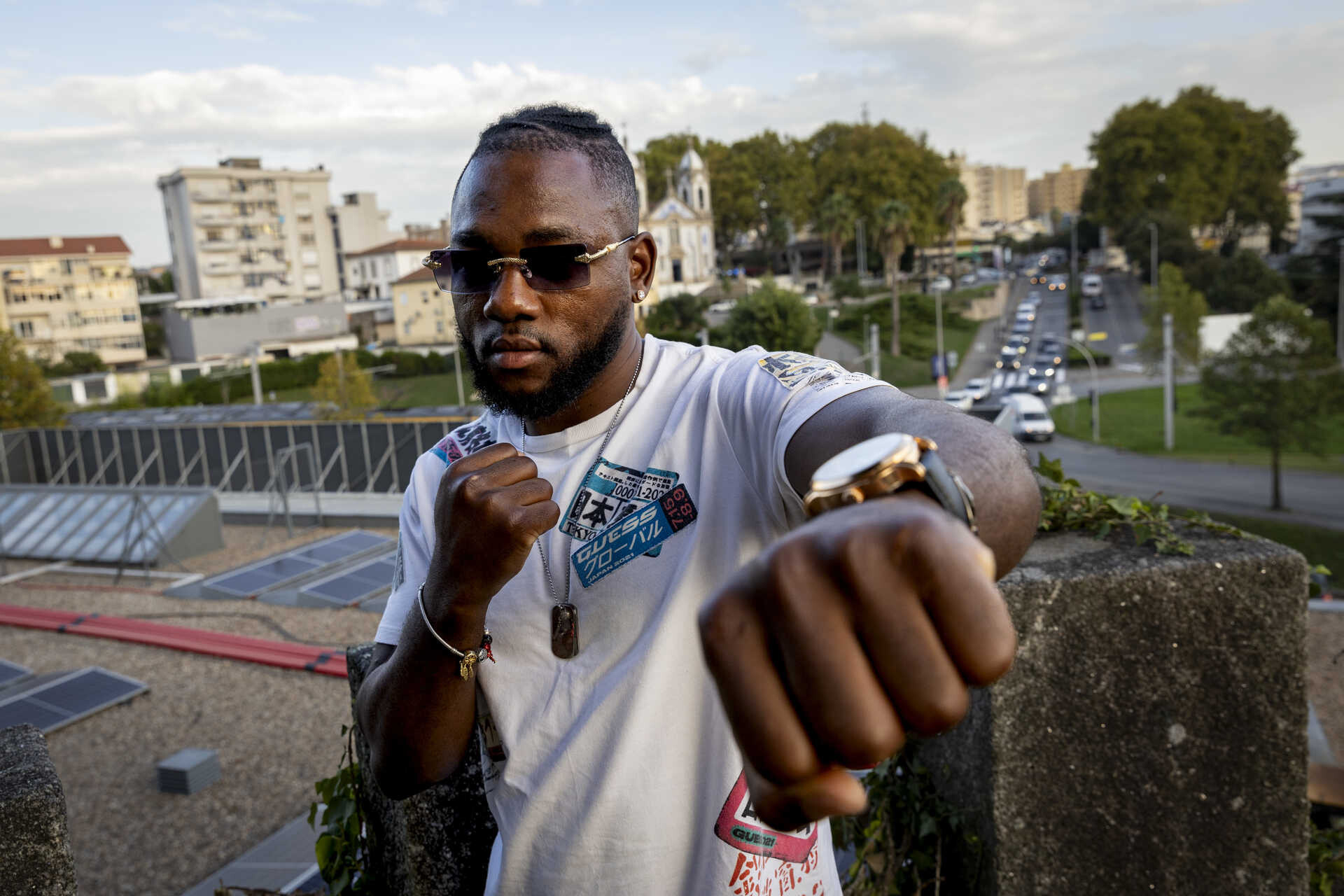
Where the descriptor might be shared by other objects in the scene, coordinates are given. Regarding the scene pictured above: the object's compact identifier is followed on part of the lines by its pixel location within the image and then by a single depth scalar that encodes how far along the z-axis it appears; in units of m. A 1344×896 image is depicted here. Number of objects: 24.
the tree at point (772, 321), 47.56
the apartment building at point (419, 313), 71.31
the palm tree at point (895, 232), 62.69
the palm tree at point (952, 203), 80.56
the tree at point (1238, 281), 56.50
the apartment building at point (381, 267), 87.25
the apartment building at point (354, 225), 100.06
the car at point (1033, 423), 38.06
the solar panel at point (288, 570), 14.07
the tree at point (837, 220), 78.06
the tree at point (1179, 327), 46.88
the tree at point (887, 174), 83.56
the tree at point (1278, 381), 28.28
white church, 80.06
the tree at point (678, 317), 57.09
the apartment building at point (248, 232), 84.62
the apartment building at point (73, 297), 70.81
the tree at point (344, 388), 38.66
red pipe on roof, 10.59
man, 1.61
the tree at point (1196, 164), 77.00
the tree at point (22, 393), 34.25
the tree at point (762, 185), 91.12
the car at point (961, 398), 37.31
